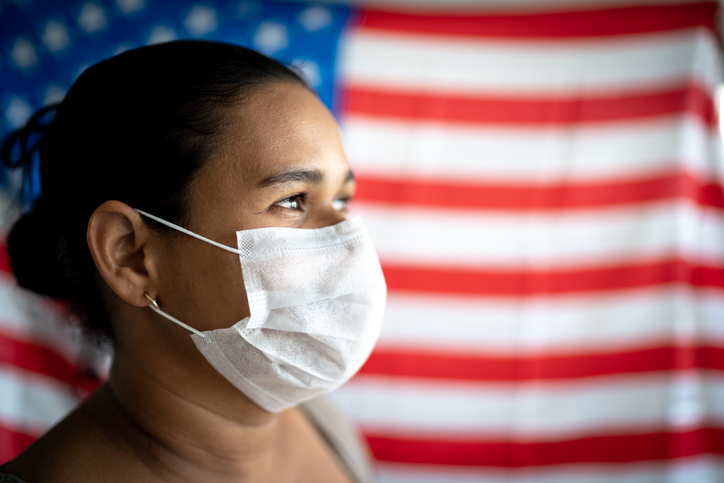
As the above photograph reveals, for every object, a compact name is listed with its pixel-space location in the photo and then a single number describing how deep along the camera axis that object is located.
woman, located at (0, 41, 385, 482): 0.63
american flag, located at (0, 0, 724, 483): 1.04
